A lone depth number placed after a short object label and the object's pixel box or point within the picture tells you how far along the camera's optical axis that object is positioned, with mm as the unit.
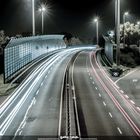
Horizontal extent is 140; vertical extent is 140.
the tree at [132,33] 173000
